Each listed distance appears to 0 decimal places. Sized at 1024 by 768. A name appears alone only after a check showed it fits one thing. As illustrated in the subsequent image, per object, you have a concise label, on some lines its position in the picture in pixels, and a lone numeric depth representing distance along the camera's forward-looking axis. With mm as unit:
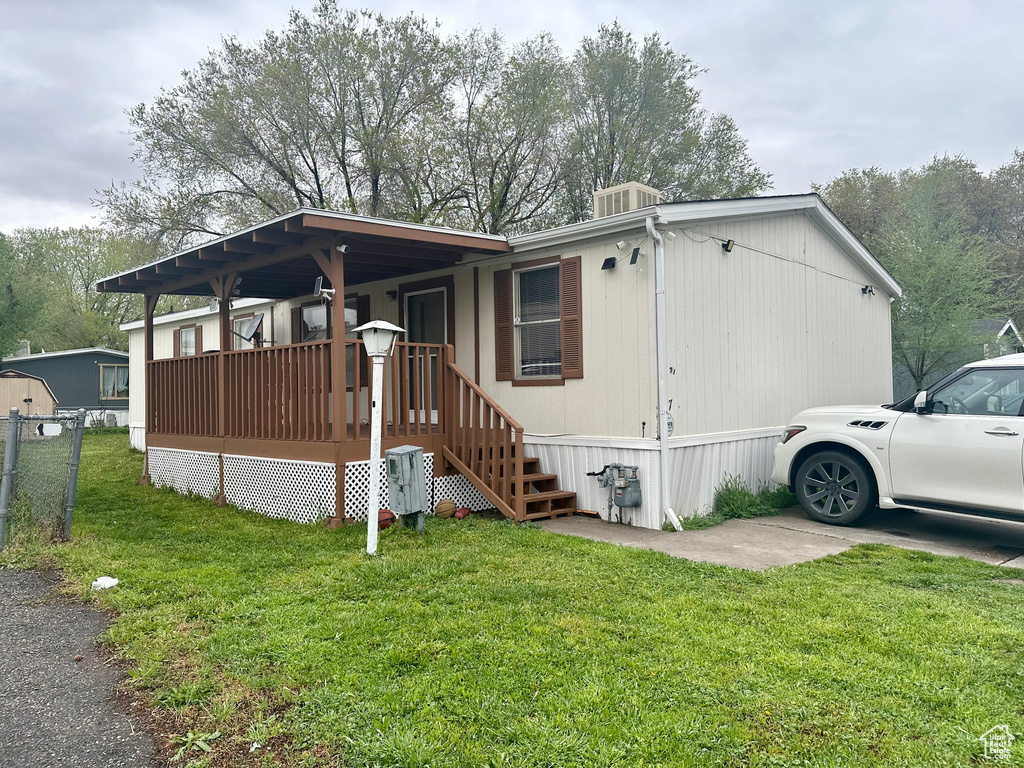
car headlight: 7001
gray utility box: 5820
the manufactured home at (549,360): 6699
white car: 5453
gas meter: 6625
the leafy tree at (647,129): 20322
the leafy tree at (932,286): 13102
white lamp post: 5273
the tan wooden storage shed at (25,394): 18672
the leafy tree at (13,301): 21094
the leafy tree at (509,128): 19609
